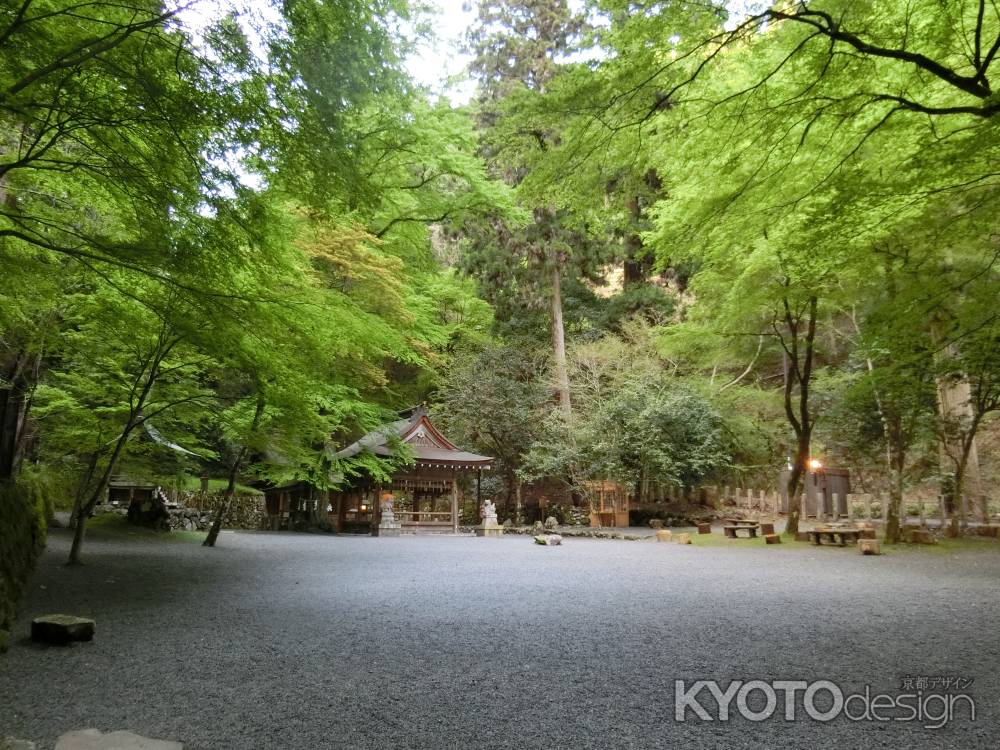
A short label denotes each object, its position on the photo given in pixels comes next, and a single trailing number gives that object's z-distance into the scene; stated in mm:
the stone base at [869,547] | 9031
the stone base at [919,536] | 10094
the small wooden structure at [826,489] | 16922
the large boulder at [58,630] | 3660
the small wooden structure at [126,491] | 15234
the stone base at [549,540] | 12312
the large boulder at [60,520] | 10945
